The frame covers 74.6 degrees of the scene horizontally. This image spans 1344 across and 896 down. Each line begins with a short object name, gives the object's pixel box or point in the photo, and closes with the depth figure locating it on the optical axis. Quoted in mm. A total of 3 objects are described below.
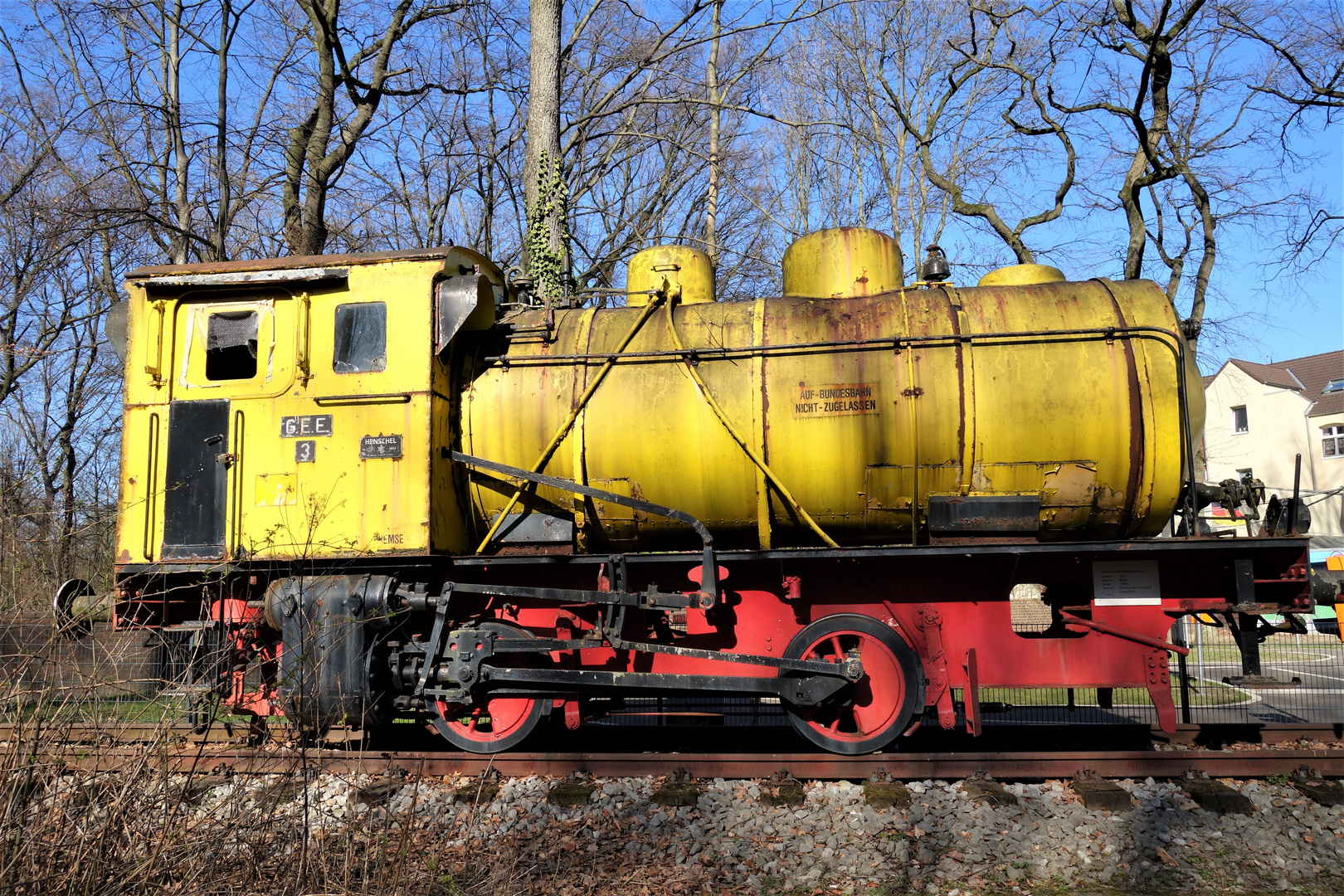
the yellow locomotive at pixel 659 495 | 6258
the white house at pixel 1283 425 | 35781
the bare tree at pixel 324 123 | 14938
